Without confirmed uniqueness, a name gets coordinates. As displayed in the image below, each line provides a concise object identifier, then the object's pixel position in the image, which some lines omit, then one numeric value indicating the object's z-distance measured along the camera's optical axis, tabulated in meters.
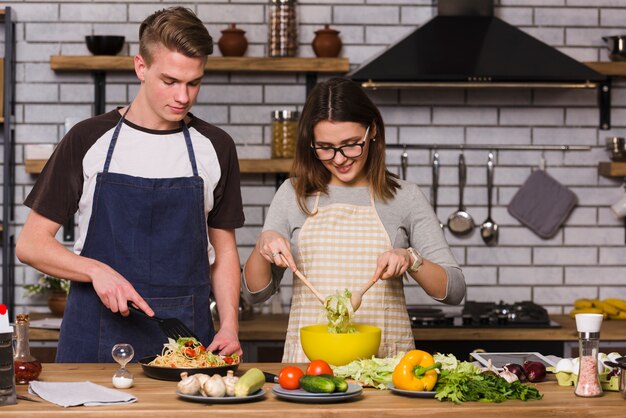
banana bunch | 4.99
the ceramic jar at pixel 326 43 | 4.97
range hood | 4.59
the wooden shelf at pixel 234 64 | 4.88
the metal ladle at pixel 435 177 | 5.15
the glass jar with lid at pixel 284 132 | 4.90
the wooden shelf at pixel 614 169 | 4.98
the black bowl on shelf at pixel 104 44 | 4.89
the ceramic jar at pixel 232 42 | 4.93
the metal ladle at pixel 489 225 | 5.18
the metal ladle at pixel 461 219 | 5.16
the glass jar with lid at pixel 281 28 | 4.96
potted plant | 4.83
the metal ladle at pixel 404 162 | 5.15
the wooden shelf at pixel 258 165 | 4.86
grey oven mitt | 5.19
